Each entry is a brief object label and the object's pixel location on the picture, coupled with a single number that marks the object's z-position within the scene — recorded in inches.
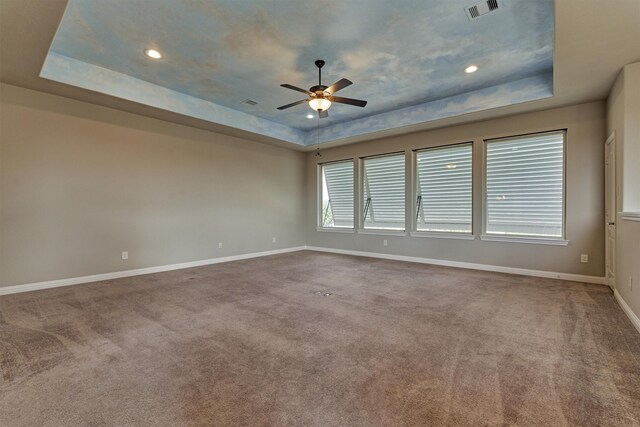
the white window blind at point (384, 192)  262.8
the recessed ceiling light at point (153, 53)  144.3
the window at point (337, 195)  301.3
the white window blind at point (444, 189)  226.1
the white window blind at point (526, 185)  189.3
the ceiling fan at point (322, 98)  143.3
